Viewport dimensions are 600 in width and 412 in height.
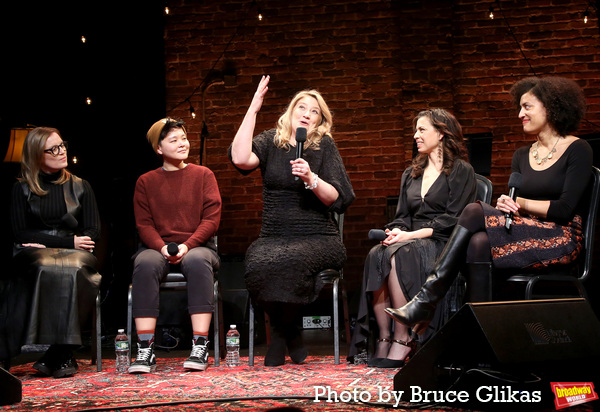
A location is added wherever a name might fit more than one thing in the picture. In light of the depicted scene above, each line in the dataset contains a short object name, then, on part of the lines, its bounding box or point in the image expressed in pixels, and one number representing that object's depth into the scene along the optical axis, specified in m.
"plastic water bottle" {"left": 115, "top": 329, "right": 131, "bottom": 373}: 3.25
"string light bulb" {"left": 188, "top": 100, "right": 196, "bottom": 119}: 5.98
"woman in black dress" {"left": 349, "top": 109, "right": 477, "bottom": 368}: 3.08
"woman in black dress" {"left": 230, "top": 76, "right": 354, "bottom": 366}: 3.23
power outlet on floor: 4.98
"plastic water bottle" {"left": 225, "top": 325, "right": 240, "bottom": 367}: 3.31
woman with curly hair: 2.78
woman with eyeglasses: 3.18
